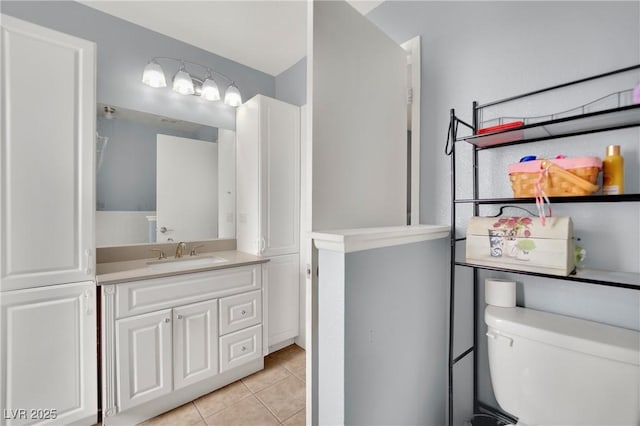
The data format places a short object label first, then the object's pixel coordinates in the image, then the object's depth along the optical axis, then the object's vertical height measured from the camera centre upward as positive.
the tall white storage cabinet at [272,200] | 2.15 +0.12
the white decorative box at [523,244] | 0.85 -0.10
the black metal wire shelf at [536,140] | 0.79 +0.29
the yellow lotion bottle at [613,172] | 0.82 +0.13
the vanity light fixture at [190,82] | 1.95 +1.03
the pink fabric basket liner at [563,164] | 0.84 +0.16
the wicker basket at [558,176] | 0.84 +0.12
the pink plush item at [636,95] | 0.78 +0.35
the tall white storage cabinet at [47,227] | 1.22 -0.07
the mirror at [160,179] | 1.86 +0.27
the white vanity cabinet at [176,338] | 1.43 -0.76
